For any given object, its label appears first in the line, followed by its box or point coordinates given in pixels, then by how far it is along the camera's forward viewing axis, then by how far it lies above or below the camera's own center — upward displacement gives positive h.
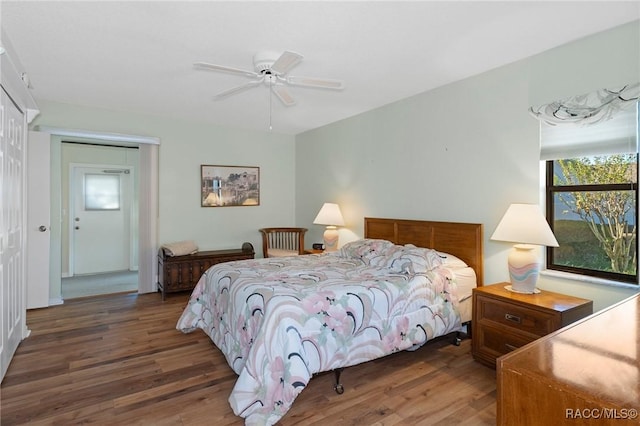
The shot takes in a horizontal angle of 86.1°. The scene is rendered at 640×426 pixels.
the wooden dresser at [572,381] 0.78 -0.42
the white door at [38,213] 3.91 -0.06
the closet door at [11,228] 2.46 -0.16
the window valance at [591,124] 2.32 +0.65
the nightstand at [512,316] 2.28 -0.74
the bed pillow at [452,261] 3.15 -0.47
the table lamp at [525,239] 2.50 -0.20
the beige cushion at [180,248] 4.63 -0.54
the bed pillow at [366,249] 3.45 -0.41
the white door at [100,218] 5.99 -0.18
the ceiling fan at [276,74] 2.39 +1.05
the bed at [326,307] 2.04 -0.71
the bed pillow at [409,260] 2.95 -0.45
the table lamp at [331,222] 4.70 -0.16
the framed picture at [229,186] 5.26 +0.37
